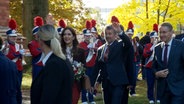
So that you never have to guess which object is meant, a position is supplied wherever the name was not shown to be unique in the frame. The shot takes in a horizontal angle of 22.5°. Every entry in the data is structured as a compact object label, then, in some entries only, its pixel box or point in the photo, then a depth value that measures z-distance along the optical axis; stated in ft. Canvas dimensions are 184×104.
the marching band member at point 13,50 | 39.04
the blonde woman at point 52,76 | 17.02
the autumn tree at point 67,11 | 97.04
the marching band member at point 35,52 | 34.85
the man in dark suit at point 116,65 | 28.86
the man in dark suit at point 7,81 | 19.49
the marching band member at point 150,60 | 40.96
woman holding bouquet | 26.21
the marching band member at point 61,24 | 33.58
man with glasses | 25.76
